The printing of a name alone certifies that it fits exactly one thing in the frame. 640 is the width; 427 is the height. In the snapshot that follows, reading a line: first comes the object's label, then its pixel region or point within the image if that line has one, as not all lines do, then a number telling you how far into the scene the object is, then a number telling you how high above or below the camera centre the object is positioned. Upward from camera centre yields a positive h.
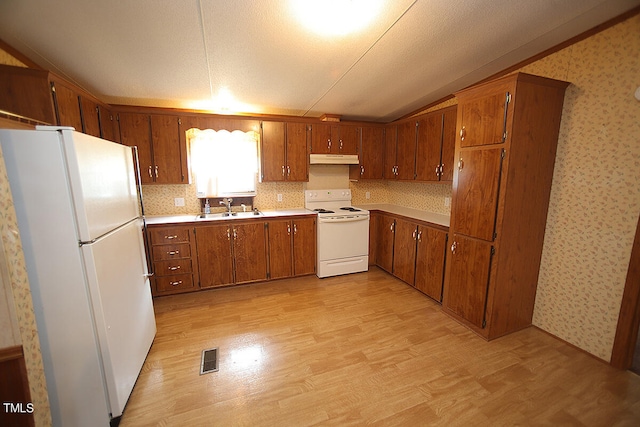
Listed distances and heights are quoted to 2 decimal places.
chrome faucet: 3.56 -0.36
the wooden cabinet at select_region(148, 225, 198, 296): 2.96 -1.00
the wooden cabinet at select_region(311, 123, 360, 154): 3.77 +0.63
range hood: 3.74 +0.30
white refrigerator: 1.21 -0.46
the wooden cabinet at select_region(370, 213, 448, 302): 2.88 -0.99
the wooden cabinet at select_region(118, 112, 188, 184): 3.00 +0.45
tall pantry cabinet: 2.01 -0.15
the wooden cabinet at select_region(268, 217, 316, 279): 3.46 -1.00
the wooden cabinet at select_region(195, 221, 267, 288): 3.16 -1.00
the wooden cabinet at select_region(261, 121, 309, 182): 3.54 +0.40
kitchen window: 3.45 +0.26
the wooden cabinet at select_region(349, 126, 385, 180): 4.02 +0.40
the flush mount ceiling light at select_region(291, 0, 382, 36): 1.45 +1.04
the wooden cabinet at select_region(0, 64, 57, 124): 1.77 +0.66
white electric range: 3.55 -0.95
